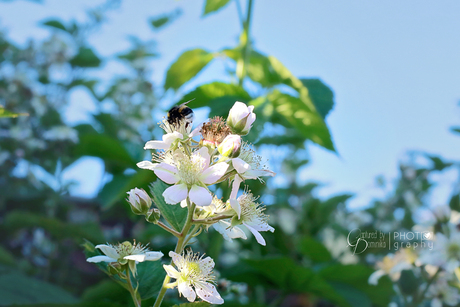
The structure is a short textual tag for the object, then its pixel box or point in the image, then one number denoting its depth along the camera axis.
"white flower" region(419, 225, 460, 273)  0.41
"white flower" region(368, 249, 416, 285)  0.42
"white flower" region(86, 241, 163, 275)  0.25
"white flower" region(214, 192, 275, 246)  0.26
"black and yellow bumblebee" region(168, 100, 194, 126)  0.28
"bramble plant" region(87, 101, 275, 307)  0.25
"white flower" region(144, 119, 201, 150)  0.26
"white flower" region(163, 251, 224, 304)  0.24
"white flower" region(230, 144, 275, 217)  0.25
